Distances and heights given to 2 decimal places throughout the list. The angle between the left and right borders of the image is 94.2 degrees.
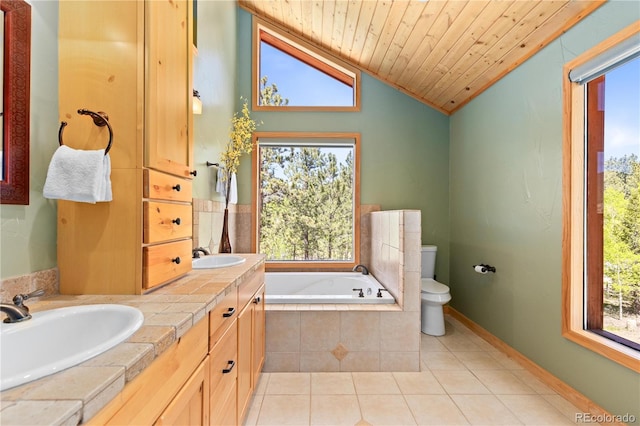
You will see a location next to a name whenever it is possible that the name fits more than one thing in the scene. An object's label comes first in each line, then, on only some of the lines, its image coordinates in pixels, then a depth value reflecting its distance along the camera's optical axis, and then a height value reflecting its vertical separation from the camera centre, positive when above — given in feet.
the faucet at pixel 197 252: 6.44 -0.91
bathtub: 10.05 -2.45
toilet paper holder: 8.45 -1.60
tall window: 5.10 +0.26
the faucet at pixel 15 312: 2.35 -0.83
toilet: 9.13 -2.96
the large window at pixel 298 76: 11.28 +5.23
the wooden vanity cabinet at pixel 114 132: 3.38 +0.90
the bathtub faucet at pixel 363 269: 10.46 -2.01
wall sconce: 6.67 +2.45
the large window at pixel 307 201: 11.27 +0.39
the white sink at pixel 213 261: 6.21 -1.05
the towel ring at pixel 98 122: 3.22 +0.99
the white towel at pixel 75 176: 2.99 +0.35
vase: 8.70 -0.82
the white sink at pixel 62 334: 2.22 -1.02
